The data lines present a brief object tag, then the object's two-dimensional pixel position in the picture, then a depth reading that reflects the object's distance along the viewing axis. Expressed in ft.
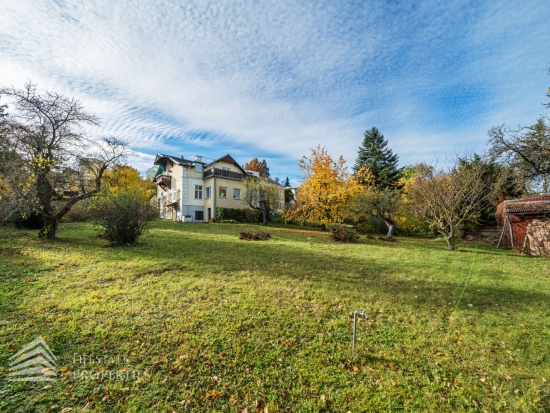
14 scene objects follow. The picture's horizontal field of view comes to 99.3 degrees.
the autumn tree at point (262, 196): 83.76
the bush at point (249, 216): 94.49
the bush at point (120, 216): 33.35
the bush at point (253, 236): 47.69
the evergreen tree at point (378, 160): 105.40
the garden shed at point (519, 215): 51.63
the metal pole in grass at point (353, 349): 11.57
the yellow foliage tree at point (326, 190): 66.18
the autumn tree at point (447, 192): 47.85
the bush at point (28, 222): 46.93
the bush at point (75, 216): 69.76
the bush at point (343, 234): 50.75
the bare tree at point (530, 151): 34.94
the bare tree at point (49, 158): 31.30
